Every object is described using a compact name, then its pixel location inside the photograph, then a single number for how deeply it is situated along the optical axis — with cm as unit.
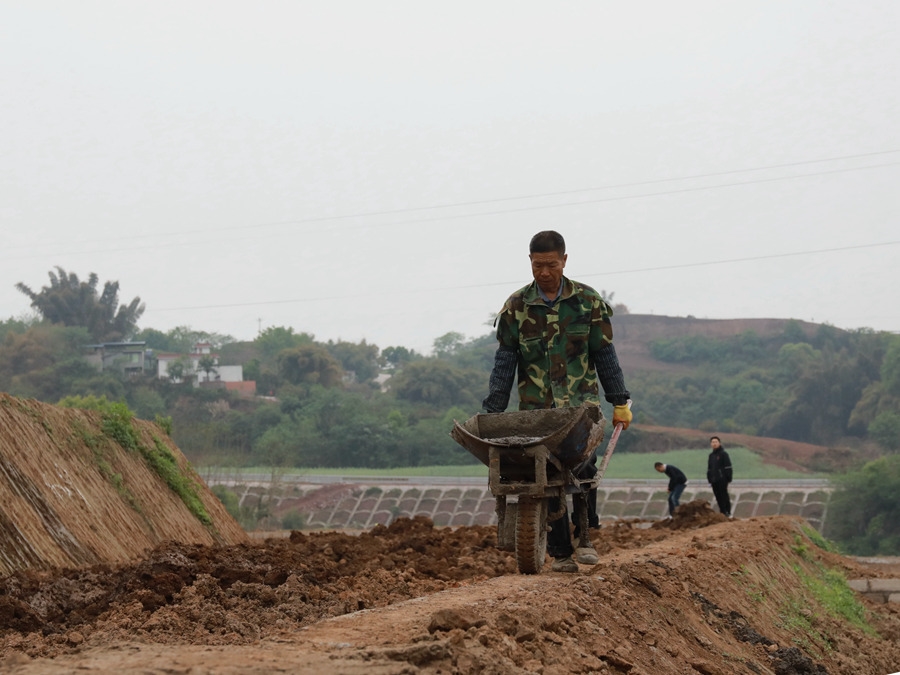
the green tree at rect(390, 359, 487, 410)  7356
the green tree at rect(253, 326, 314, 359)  9775
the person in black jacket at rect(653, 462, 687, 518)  2120
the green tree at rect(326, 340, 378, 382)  10200
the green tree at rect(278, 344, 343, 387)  7906
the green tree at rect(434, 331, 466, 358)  11396
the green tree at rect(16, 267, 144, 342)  8081
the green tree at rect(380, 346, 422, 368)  10844
